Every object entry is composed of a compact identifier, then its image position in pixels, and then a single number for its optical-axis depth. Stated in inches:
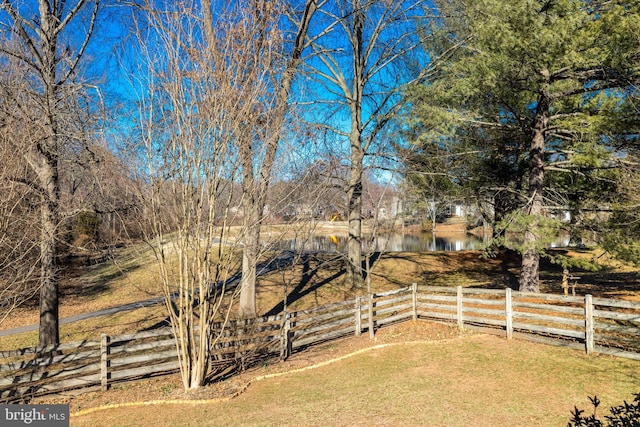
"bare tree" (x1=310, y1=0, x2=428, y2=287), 613.9
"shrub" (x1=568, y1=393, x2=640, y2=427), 99.7
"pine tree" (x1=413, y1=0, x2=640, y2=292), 353.1
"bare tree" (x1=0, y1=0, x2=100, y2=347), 334.6
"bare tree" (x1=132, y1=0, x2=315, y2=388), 254.8
